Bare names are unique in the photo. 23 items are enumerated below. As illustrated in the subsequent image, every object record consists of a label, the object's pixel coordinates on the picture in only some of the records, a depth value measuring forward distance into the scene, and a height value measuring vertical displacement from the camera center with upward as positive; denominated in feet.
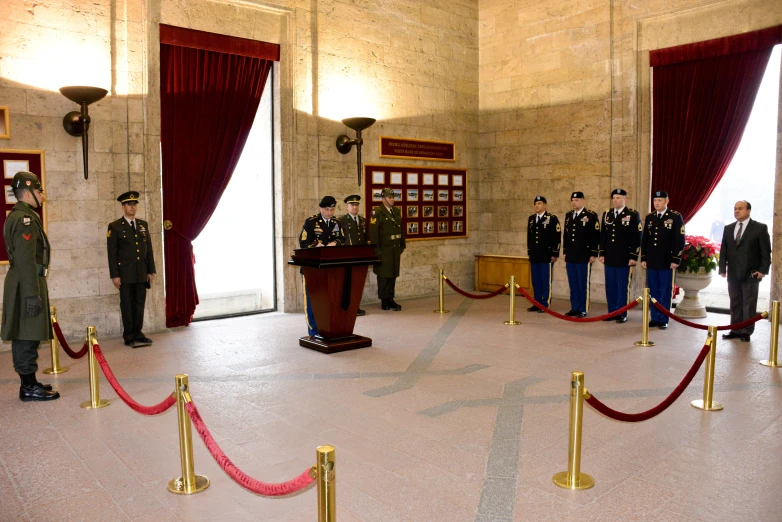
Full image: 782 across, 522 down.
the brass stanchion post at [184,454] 11.35 -4.22
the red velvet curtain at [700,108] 27.81 +5.01
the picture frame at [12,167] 22.39 +1.90
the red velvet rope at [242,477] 8.20 -3.58
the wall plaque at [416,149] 33.83 +3.88
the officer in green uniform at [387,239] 30.86 -0.95
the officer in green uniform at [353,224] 29.45 -0.20
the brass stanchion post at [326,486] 7.81 -3.25
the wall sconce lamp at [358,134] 30.58 +4.16
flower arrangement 27.68 -1.63
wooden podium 21.59 -2.34
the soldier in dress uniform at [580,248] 28.89 -1.34
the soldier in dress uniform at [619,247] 27.40 -1.21
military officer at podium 23.82 -0.46
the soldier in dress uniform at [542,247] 30.22 -1.32
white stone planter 28.12 -3.30
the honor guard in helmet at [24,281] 16.38 -1.55
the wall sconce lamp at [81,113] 22.40 +3.88
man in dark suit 22.75 -1.53
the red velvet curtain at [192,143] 26.43 +3.29
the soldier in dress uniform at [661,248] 26.00 -1.23
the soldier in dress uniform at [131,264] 22.99 -1.56
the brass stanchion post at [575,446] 11.35 -4.10
